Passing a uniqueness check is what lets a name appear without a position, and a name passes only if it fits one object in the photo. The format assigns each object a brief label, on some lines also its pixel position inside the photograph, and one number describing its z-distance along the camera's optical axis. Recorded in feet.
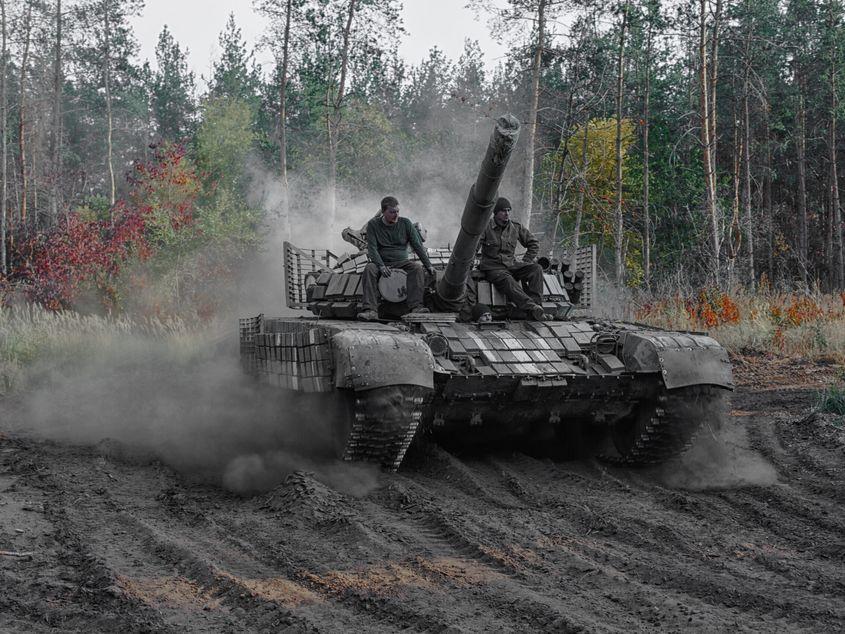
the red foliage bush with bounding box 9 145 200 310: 74.13
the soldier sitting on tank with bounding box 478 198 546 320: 32.89
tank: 26.08
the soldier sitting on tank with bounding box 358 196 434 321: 31.53
